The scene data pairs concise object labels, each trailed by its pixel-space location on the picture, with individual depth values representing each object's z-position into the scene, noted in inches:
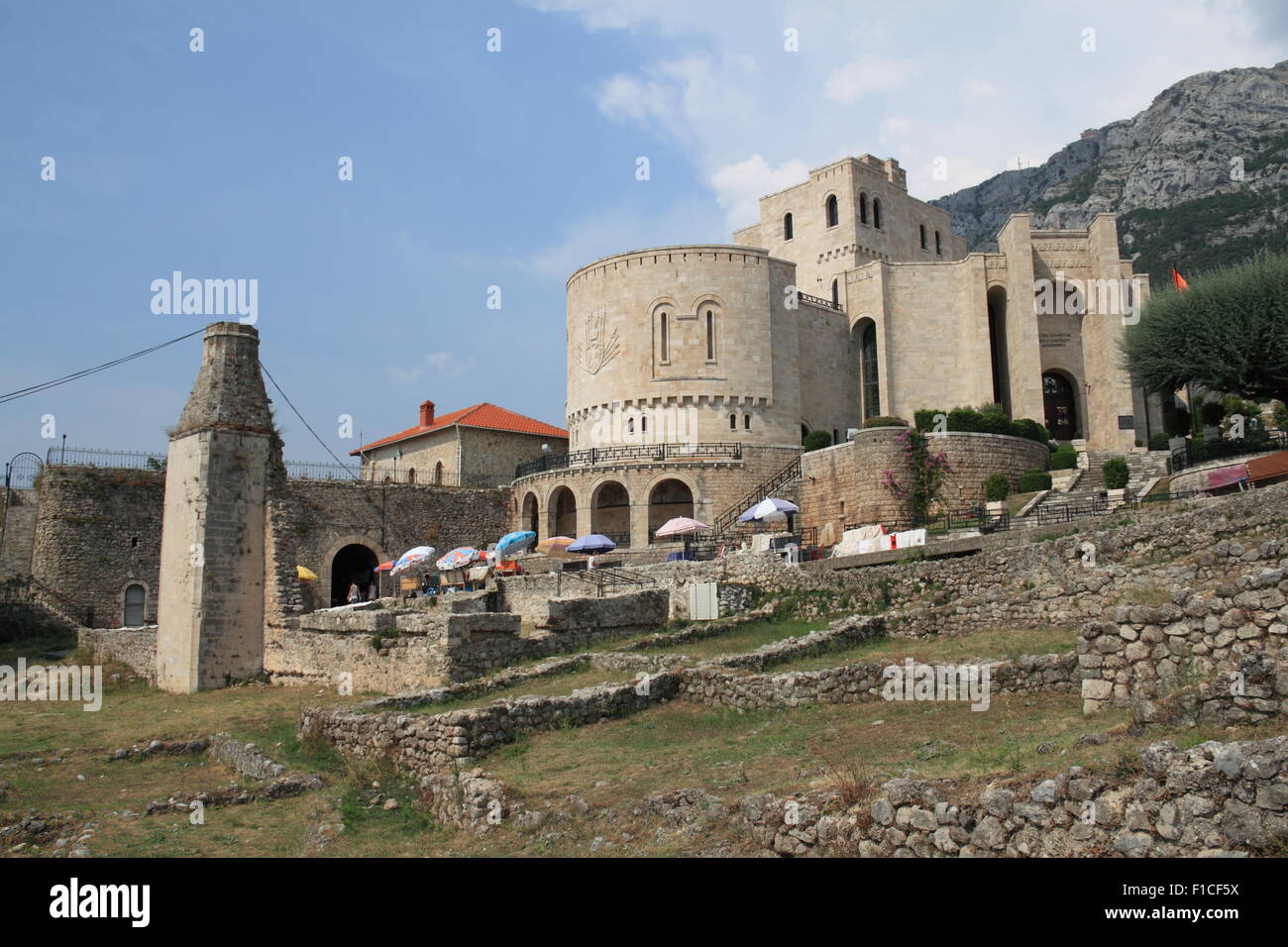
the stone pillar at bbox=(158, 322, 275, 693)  818.8
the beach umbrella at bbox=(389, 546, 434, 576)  1186.0
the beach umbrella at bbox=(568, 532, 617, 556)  1266.0
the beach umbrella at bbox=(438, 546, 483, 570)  1147.9
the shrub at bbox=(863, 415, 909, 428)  1451.8
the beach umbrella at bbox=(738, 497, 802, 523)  1214.9
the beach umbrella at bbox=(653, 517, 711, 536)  1273.4
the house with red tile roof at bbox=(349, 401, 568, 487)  1835.6
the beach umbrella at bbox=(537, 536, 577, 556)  1389.0
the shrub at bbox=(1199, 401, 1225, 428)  1523.1
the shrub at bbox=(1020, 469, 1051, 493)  1325.0
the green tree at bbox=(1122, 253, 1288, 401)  1168.2
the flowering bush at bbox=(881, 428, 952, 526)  1288.1
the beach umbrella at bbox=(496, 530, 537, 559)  1213.1
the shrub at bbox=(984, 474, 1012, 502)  1278.3
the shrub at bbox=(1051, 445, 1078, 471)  1422.2
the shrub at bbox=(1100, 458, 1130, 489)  1212.5
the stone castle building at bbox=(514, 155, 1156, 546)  1571.1
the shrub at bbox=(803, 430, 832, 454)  1540.4
